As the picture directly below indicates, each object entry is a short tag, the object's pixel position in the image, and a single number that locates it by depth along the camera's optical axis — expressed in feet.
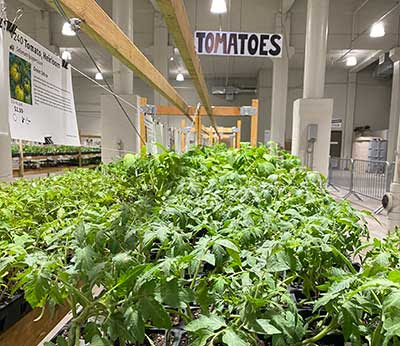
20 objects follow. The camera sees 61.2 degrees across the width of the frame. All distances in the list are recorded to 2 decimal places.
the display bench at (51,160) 16.80
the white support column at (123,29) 16.11
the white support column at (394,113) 30.57
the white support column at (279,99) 27.25
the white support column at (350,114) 42.37
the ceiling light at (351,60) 34.49
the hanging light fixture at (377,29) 21.40
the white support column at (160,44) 26.18
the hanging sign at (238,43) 12.42
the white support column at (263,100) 41.11
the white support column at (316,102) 15.97
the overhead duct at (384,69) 33.20
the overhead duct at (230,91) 44.86
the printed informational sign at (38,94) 4.51
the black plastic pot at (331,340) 2.06
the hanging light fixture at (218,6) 14.80
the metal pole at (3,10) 4.28
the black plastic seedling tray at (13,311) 2.75
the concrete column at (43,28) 26.00
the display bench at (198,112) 12.95
